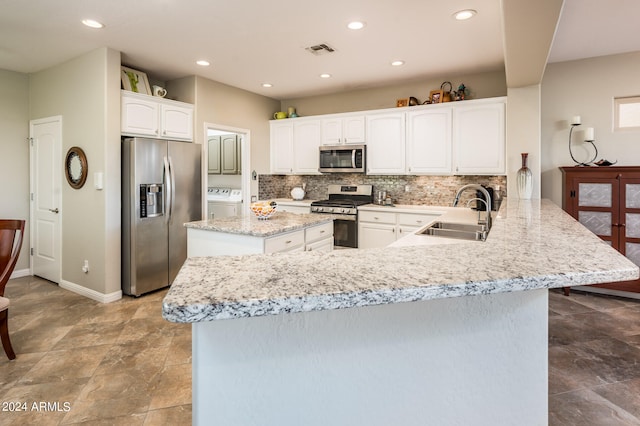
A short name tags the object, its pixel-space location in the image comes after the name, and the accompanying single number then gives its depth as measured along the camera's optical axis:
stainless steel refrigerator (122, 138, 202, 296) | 3.79
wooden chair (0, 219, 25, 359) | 2.53
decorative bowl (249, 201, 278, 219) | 3.38
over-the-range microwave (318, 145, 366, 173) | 5.10
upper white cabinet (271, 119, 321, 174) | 5.56
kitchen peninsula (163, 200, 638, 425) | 0.74
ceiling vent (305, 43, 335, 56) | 3.56
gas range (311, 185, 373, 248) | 4.95
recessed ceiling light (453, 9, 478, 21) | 2.83
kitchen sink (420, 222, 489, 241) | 2.54
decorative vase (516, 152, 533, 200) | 3.87
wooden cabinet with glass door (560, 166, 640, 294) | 3.65
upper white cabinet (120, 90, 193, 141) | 3.84
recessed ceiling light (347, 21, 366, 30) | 3.04
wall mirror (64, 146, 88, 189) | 3.86
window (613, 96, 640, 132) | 3.92
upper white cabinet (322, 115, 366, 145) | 5.14
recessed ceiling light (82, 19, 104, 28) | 3.01
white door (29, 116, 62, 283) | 4.28
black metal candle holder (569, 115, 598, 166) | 3.95
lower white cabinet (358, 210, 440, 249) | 4.57
